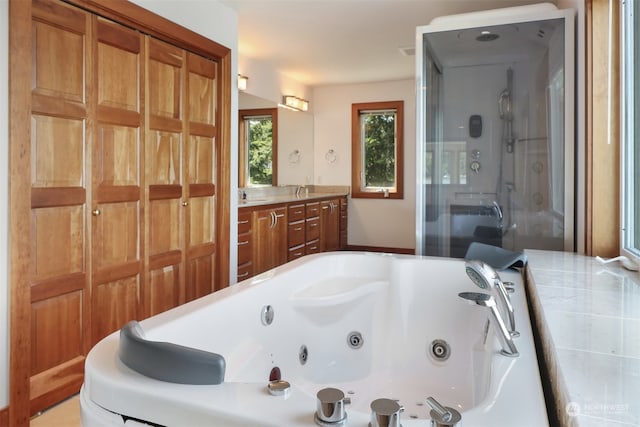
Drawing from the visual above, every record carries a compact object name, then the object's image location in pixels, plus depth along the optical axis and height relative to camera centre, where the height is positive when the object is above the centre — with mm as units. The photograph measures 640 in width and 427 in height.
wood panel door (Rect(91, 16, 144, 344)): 2426 +141
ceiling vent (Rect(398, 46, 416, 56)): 4398 +1450
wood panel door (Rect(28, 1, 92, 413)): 2092 +20
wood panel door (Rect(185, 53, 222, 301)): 3137 +211
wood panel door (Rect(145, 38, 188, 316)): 2803 +180
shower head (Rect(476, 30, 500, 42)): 2951 +1044
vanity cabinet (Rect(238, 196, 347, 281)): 3943 -266
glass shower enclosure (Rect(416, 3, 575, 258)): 2803 +460
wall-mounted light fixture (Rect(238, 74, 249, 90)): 4590 +1194
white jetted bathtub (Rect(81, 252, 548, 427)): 904 -416
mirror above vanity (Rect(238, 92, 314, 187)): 5148 +752
